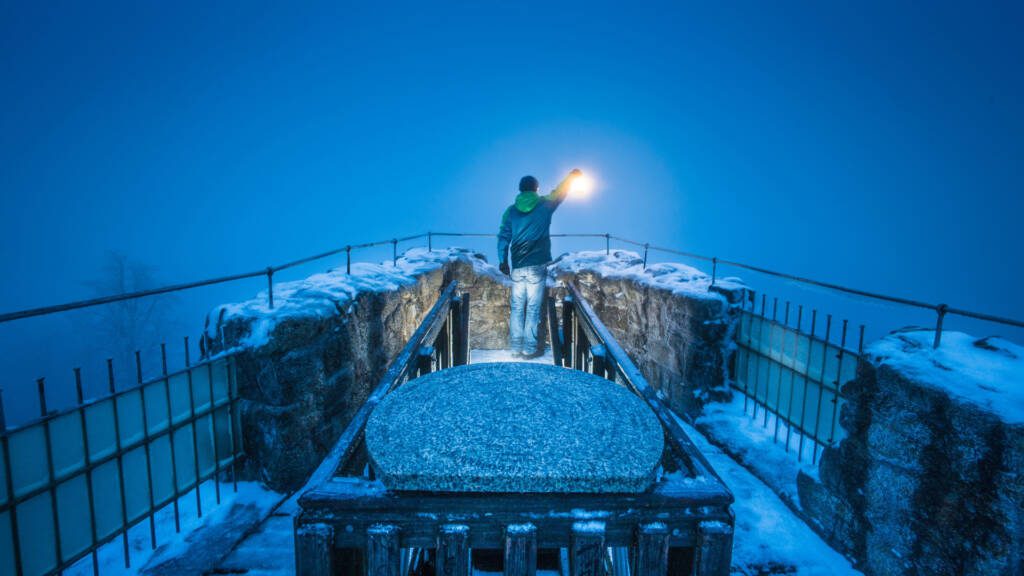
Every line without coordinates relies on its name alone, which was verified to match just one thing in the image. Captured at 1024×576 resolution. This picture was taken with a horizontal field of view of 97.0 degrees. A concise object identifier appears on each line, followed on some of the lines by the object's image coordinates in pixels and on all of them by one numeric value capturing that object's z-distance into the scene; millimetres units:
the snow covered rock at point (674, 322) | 4891
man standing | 5527
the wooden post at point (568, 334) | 5832
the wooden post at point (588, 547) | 1434
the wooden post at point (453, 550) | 1420
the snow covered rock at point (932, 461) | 1971
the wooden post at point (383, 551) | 1421
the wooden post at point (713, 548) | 1458
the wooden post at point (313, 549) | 1417
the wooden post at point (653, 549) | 1433
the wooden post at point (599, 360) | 3483
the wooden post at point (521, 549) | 1426
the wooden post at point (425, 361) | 3588
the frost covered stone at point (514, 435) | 1497
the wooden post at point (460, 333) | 5755
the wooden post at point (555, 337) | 5930
